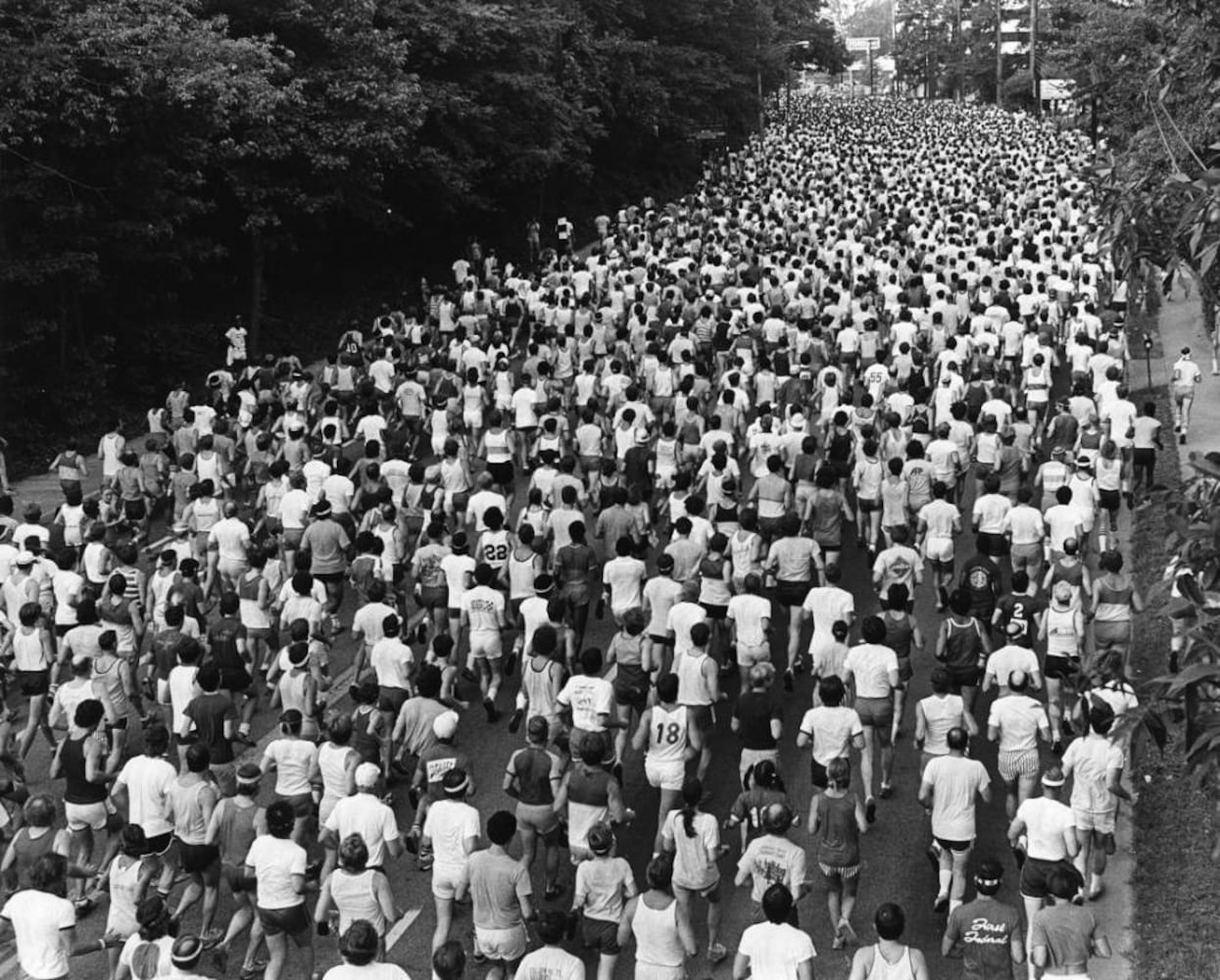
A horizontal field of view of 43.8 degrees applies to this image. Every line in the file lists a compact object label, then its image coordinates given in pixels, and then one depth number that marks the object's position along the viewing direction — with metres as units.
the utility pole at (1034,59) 72.25
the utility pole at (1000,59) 91.94
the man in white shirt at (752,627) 12.13
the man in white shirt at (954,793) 9.70
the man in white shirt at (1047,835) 8.93
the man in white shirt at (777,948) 7.84
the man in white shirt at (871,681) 11.19
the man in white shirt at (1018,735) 10.28
